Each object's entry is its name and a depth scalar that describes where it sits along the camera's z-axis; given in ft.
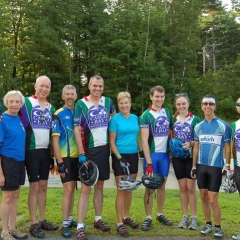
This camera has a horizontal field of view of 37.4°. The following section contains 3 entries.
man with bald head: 16.90
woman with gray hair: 15.69
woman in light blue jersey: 17.52
